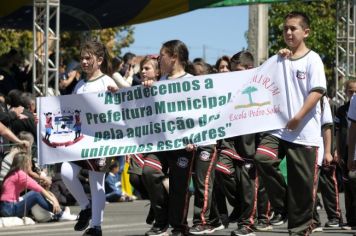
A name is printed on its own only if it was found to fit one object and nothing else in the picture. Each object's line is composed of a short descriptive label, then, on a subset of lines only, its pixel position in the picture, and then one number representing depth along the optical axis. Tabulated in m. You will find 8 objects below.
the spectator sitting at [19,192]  15.42
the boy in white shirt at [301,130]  10.45
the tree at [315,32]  46.72
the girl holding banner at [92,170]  11.20
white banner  11.38
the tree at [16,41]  37.34
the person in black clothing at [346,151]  14.02
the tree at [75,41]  42.50
